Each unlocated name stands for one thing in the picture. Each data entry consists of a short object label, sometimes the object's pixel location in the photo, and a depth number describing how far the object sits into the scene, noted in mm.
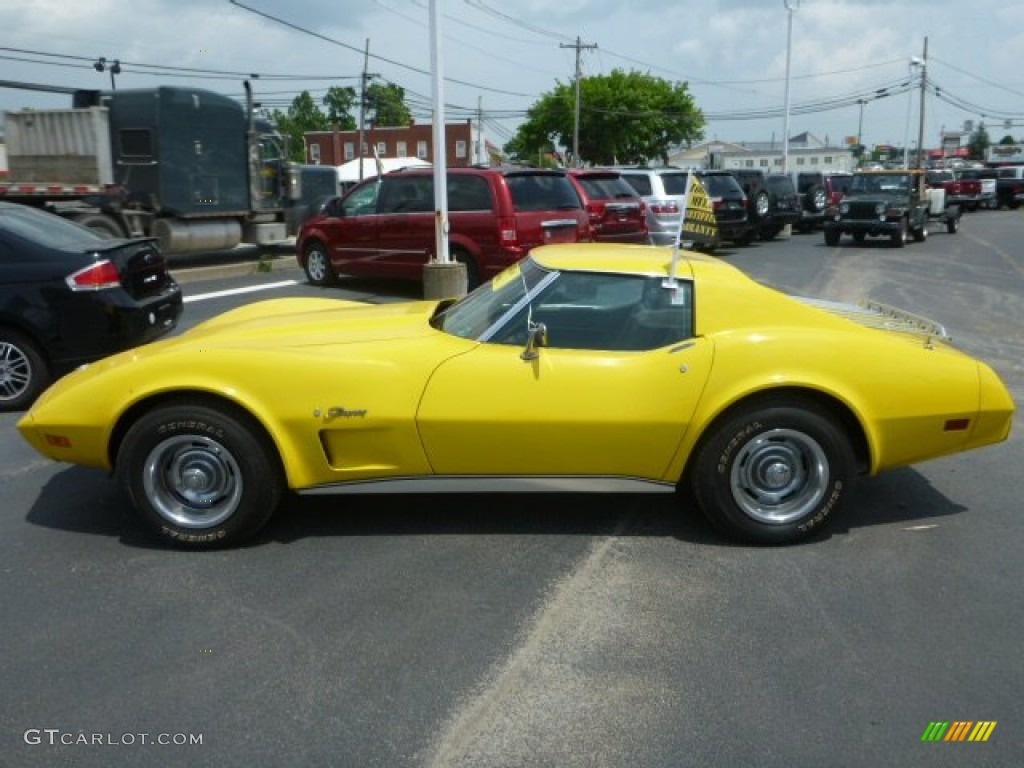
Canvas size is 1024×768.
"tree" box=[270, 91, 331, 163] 111000
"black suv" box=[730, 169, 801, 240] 22719
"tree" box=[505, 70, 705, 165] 65875
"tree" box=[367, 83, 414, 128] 91375
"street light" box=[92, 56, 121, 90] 32094
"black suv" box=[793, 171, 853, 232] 27156
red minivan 11555
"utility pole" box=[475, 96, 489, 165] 61362
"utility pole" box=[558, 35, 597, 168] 57694
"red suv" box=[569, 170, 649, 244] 13930
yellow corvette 4062
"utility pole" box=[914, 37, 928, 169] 63094
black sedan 6598
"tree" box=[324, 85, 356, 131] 105250
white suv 17547
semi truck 14164
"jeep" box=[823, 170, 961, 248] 21156
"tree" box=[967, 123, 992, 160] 133625
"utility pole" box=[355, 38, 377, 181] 46188
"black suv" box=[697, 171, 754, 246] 20656
